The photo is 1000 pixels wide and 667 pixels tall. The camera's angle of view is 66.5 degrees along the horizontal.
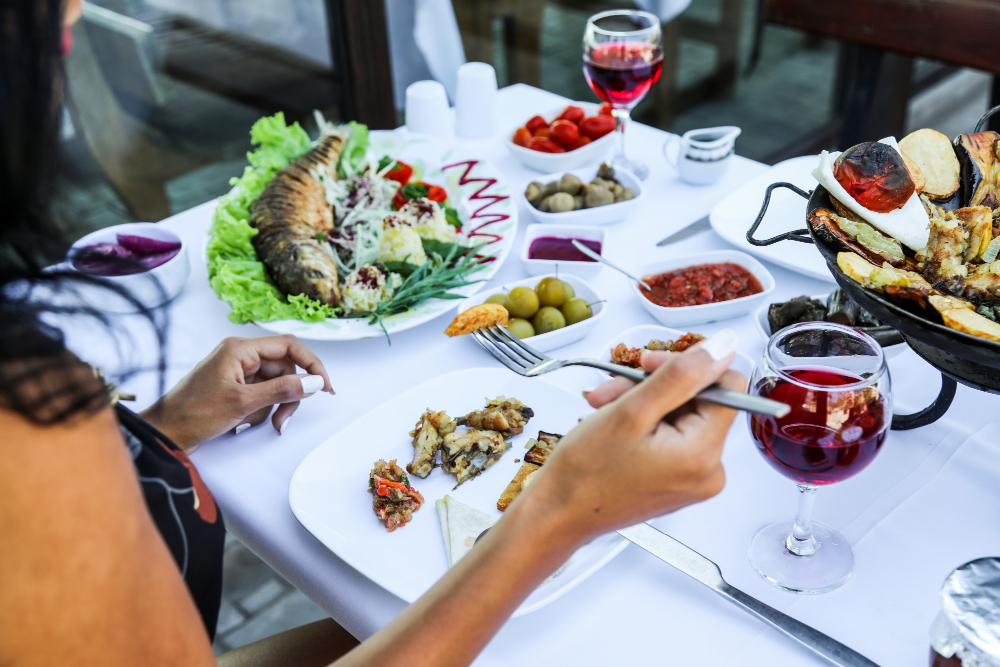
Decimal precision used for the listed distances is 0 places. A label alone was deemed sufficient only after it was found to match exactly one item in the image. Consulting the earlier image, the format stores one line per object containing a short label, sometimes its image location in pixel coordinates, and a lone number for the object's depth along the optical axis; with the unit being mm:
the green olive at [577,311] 1574
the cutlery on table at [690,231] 1869
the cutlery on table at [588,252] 1710
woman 690
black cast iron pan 938
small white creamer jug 2066
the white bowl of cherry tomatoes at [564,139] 2195
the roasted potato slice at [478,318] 1521
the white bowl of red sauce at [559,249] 1761
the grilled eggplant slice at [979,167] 1283
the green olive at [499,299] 1619
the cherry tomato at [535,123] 2359
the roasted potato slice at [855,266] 1048
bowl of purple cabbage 1661
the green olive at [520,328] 1548
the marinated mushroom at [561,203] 1936
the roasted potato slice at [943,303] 987
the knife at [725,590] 937
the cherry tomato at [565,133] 2260
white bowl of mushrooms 1922
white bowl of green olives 1525
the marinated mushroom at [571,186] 1997
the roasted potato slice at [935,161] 1308
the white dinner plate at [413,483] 1079
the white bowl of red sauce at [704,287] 1546
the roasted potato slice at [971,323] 932
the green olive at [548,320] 1553
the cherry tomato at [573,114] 2373
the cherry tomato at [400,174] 2174
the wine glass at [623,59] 2055
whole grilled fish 1720
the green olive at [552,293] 1601
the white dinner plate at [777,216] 1708
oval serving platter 1597
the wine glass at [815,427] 948
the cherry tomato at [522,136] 2287
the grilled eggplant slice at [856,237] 1139
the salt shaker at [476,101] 2396
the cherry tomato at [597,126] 2291
